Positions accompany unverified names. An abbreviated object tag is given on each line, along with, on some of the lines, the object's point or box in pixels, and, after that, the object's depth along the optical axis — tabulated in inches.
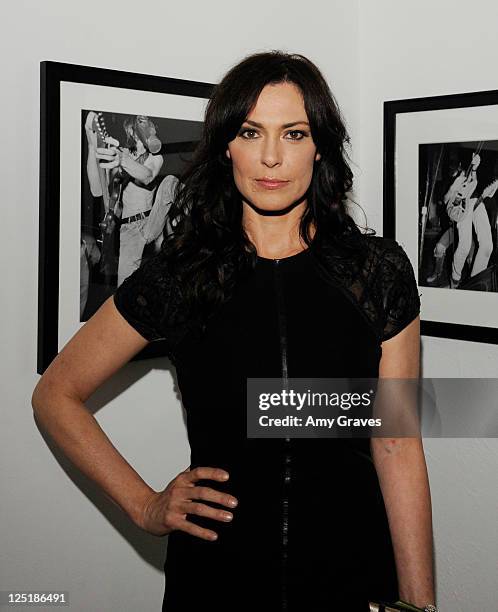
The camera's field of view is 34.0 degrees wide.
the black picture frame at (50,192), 59.3
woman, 50.9
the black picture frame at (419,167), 71.5
